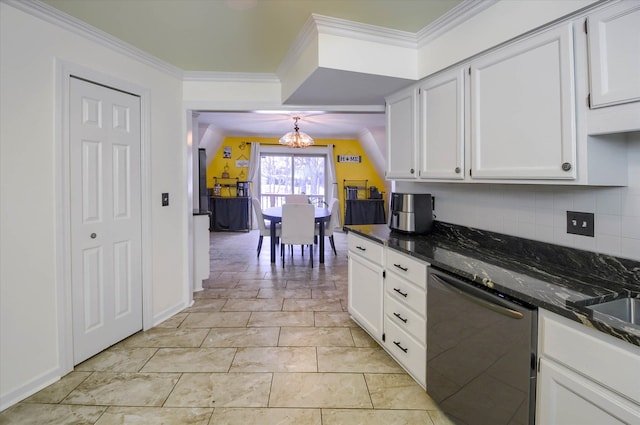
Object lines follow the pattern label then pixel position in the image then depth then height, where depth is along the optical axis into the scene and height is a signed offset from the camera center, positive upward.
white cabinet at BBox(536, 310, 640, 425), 0.93 -0.52
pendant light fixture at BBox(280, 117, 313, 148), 5.96 +1.23
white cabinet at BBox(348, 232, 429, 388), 1.88 -0.61
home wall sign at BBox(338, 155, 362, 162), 8.72 +1.30
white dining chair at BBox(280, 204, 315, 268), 4.81 -0.23
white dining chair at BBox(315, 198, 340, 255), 5.50 -0.24
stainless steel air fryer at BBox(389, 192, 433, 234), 2.46 -0.04
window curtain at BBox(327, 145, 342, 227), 8.58 +0.90
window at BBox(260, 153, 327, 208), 8.70 +0.83
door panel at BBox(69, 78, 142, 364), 2.22 -0.05
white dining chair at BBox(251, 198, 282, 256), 5.27 -0.26
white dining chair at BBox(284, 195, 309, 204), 6.42 +0.18
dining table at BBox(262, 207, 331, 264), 5.05 -0.21
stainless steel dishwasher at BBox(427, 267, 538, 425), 1.21 -0.61
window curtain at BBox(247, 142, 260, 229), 8.39 +1.09
